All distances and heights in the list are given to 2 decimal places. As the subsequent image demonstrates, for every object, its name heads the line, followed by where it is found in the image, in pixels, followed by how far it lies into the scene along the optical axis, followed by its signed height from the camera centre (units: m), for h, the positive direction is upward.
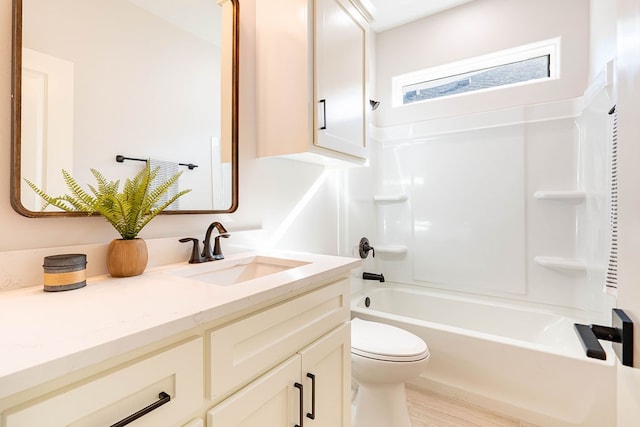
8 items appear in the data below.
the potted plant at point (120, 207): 0.88 +0.02
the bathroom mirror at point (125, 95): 0.83 +0.42
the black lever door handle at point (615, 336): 0.47 -0.22
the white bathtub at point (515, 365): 1.46 -0.84
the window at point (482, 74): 2.17 +1.16
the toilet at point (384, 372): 1.39 -0.76
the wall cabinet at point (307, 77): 1.30 +0.66
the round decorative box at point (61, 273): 0.74 -0.15
